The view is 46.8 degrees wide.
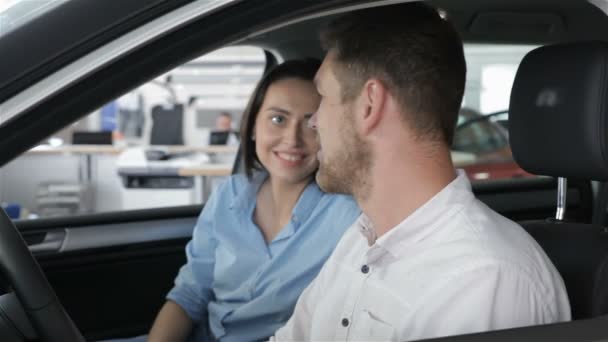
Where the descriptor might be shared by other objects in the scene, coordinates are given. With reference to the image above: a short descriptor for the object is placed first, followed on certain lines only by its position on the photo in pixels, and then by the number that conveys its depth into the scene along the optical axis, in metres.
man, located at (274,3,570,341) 1.14
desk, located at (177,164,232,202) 6.21
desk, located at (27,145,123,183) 7.79
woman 1.88
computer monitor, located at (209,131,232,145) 7.96
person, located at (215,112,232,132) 9.02
